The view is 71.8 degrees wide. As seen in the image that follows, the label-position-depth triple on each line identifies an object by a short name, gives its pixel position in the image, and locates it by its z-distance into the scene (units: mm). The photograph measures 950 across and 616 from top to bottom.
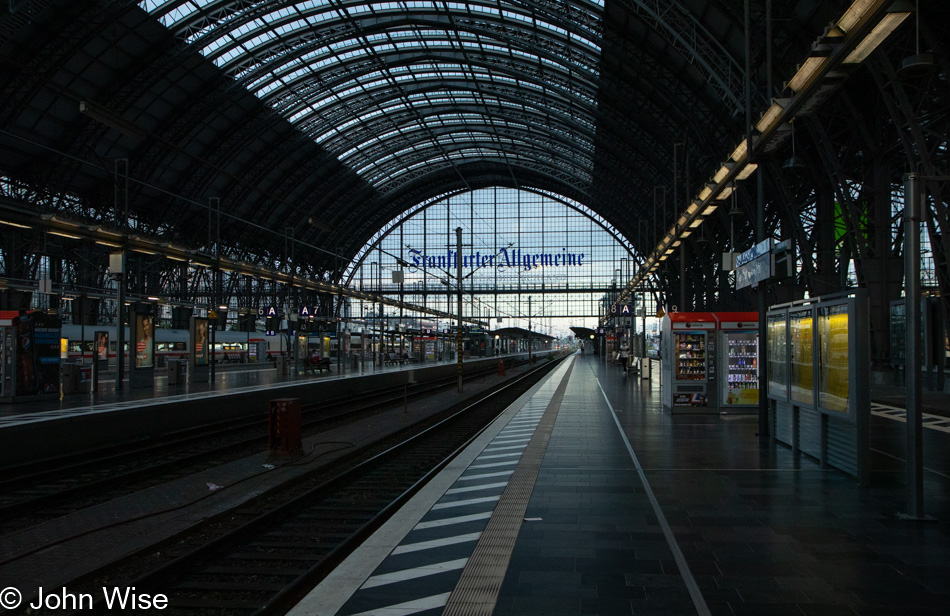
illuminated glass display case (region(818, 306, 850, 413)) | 9016
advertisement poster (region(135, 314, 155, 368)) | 23875
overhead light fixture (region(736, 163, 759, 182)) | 15090
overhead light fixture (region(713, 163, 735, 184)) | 15657
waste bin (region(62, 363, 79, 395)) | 22000
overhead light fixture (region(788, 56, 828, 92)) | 9766
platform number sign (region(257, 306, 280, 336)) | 41000
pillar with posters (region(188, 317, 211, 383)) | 28094
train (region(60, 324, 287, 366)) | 41562
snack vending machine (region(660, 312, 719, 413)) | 17859
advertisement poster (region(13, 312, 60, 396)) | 18734
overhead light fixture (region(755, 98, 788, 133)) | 11328
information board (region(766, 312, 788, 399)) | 11719
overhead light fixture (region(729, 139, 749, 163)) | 14408
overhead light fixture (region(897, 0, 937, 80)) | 8078
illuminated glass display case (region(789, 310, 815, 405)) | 10367
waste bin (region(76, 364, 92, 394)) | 22422
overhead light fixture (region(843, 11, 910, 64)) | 8030
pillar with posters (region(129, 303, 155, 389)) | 23398
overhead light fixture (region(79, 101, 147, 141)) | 20875
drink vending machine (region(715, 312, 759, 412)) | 17734
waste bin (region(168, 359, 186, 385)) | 26406
